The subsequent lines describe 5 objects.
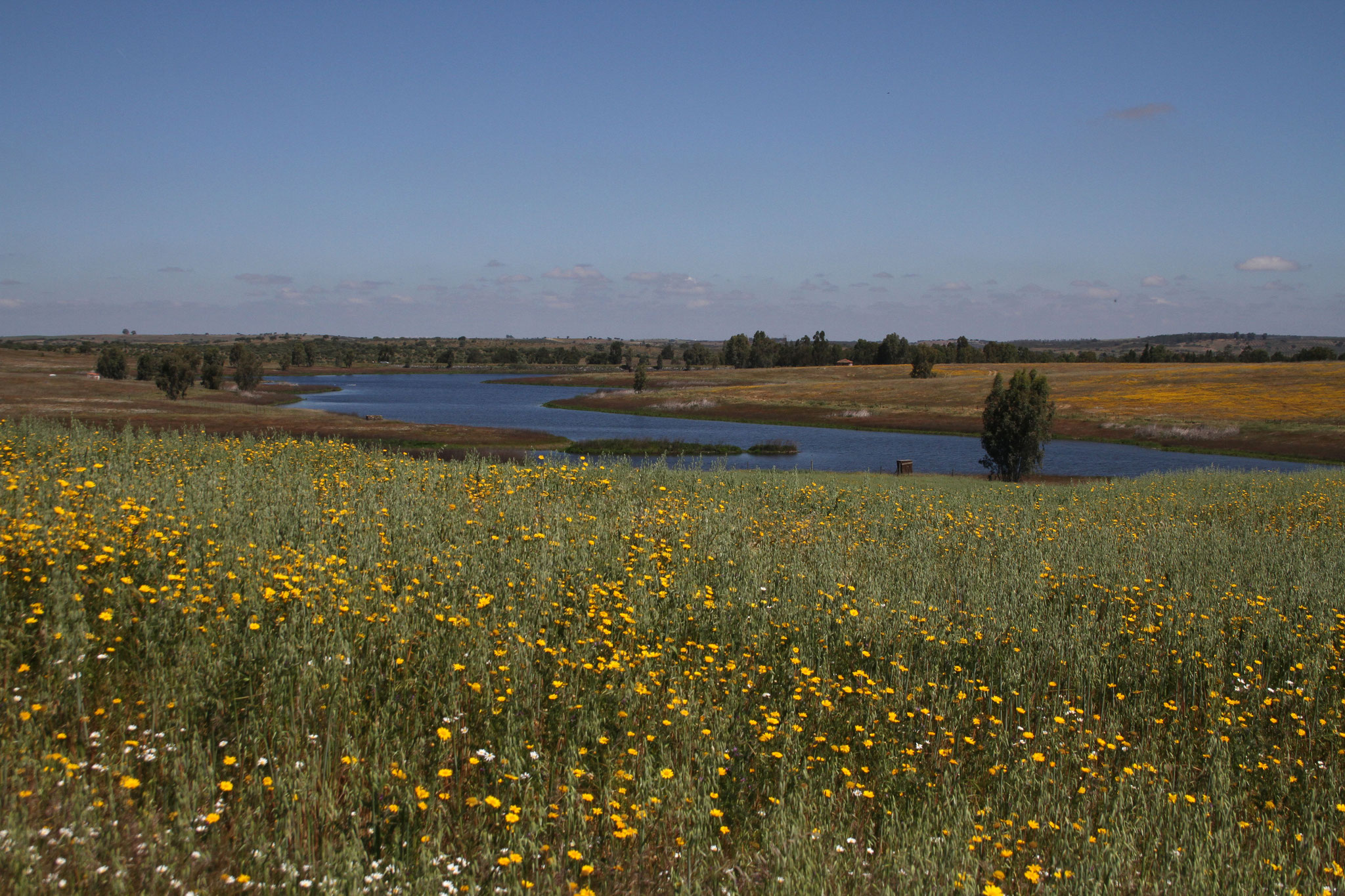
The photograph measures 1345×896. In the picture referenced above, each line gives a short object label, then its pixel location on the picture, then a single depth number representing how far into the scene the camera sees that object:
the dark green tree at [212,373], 99.38
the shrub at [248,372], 103.25
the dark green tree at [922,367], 123.56
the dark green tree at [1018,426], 42.12
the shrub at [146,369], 114.81
